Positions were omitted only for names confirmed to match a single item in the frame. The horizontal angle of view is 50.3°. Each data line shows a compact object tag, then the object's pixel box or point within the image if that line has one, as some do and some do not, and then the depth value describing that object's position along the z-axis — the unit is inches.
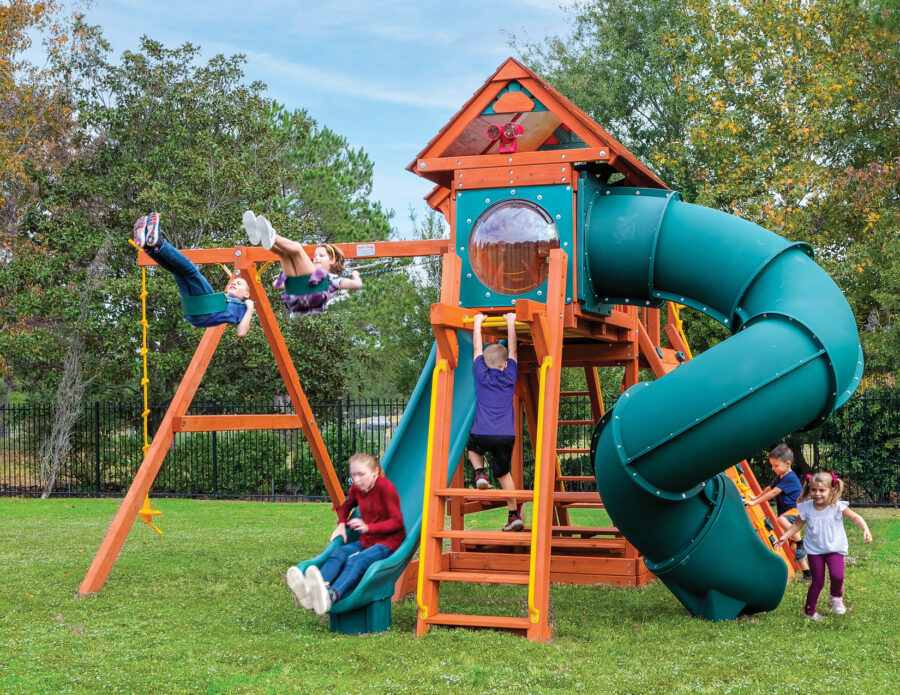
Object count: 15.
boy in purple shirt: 302.2
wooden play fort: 277.6
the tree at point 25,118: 884.0
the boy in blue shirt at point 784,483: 352.8
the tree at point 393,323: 985.5
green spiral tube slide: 243.0
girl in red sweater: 268.2
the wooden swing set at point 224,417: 338.0
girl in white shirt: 284.2
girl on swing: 225.1
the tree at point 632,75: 1134.4
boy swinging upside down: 237.5
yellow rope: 378.6
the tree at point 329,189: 1249.4
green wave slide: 269.0
